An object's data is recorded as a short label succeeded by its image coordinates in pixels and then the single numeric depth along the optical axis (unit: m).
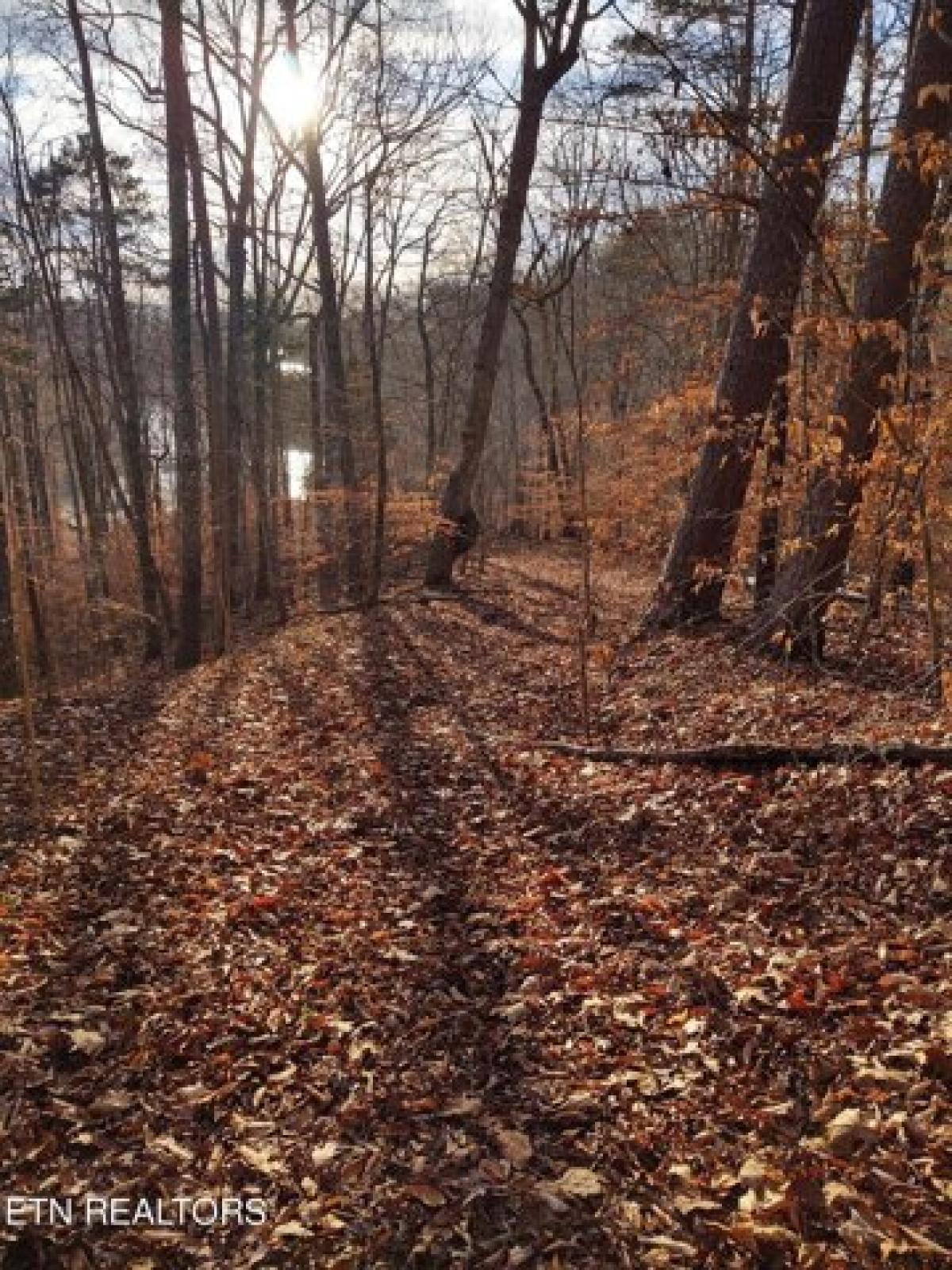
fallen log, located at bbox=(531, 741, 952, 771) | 4.56
